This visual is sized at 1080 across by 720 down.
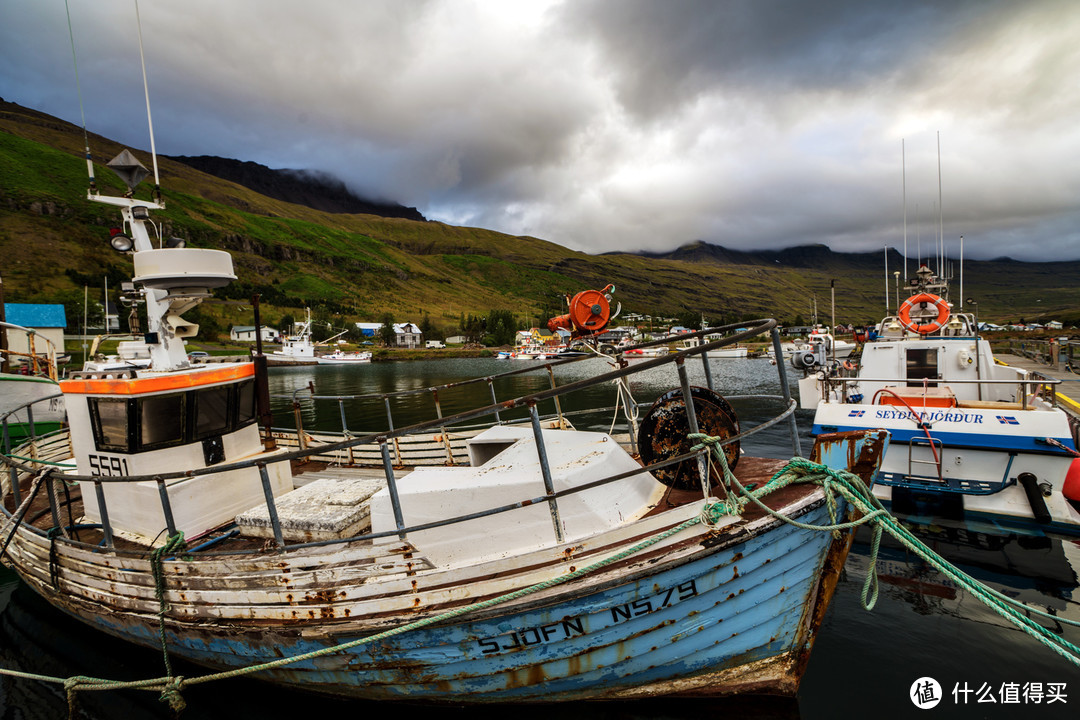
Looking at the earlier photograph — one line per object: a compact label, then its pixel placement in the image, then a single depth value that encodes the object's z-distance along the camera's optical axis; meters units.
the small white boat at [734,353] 81.19
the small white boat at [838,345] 26.64
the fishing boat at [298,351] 86.91
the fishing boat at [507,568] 4.12
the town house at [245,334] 103.23
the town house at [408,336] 126.56
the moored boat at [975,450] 8.99
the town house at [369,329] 128.88
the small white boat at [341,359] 89.25
